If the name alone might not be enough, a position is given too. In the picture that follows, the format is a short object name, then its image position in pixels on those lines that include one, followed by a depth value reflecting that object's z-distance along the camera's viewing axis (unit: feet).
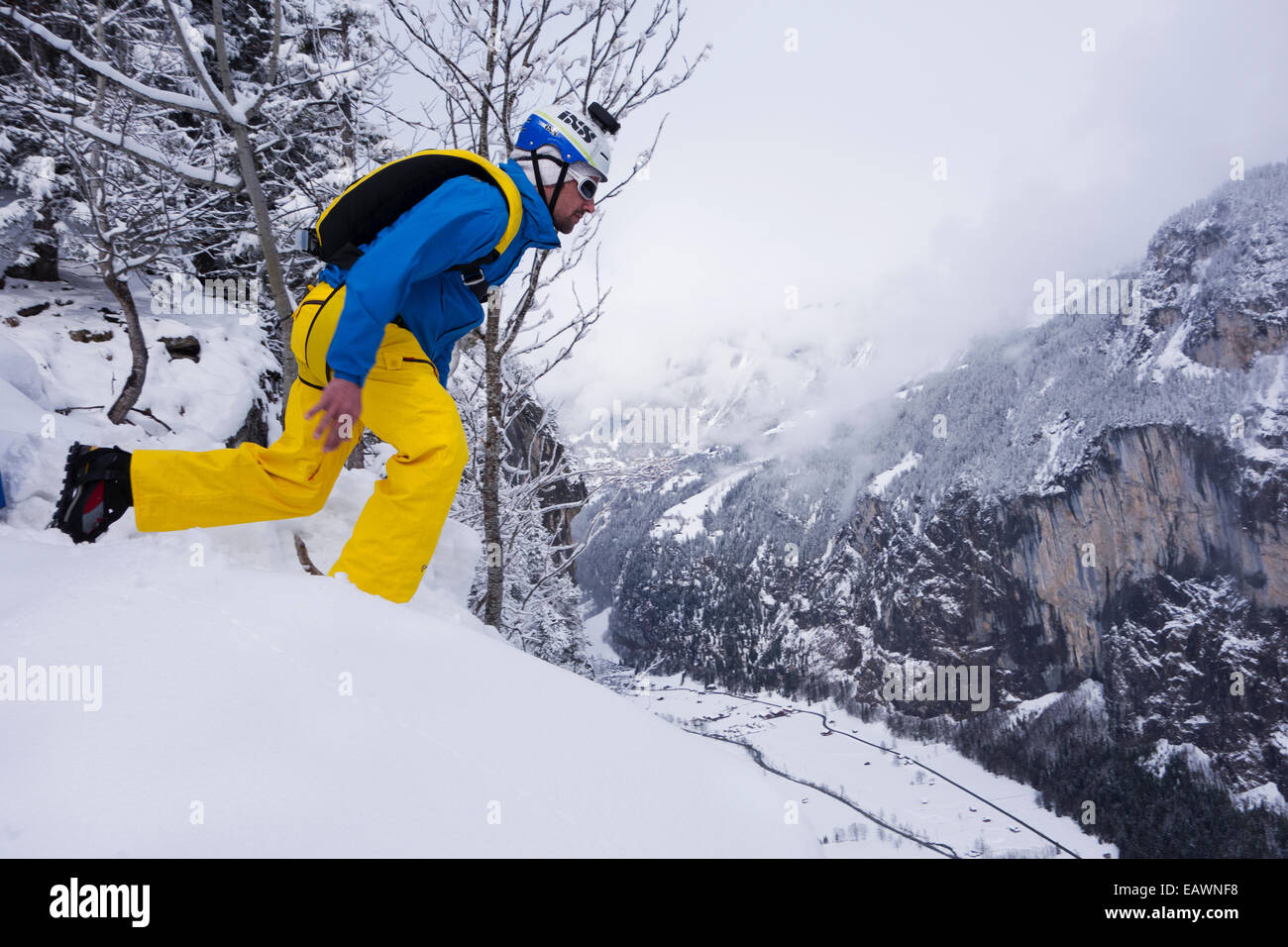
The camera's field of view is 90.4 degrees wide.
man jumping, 7.09
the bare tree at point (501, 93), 17.71
